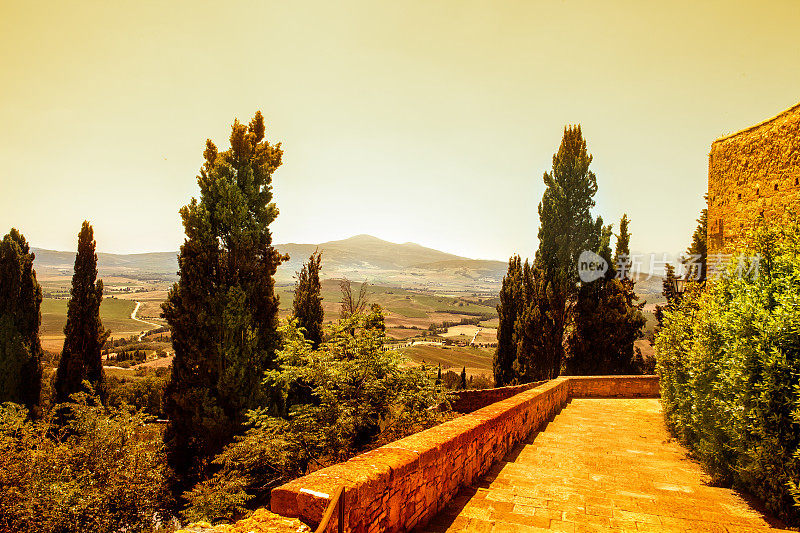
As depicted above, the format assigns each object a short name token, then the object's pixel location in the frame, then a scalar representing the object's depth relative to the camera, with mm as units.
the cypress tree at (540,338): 20641
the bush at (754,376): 4238
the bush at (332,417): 7734
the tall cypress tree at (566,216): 21609
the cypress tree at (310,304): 18422
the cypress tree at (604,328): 20859
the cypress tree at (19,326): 19250
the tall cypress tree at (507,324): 22406
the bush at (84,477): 7770
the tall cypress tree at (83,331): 19312
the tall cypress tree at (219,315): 12438
